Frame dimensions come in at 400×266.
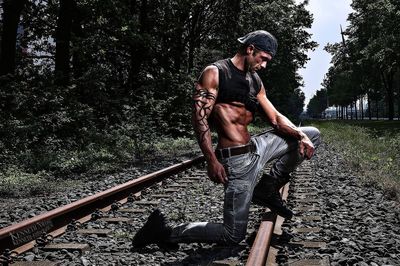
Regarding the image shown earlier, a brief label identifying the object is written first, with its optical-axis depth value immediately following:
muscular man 3.77
